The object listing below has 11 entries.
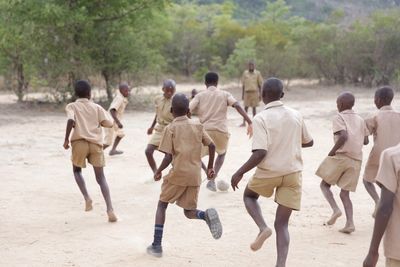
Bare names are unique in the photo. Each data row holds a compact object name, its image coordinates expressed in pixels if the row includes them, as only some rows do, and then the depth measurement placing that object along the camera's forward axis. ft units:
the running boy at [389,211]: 15.03
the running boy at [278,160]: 23.31
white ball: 40.16
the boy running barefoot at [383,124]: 29.96
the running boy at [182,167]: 26.49
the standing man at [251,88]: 78.13
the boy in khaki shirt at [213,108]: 38.21
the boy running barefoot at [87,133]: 32.52
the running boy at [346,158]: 30.53
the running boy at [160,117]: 38.05
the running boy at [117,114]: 45.95
